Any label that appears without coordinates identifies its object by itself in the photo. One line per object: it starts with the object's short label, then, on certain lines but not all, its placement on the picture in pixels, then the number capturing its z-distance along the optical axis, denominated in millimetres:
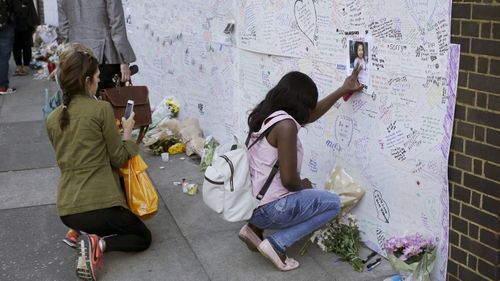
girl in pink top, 3885
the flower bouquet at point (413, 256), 3674
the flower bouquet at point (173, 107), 7668
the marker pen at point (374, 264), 4102
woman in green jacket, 4125
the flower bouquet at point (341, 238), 4238
